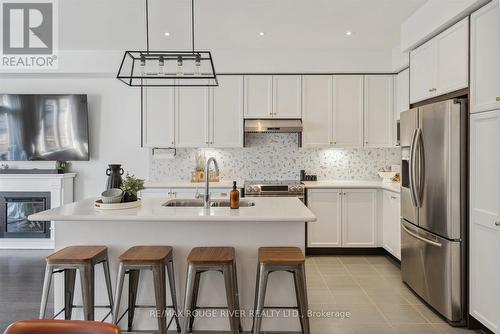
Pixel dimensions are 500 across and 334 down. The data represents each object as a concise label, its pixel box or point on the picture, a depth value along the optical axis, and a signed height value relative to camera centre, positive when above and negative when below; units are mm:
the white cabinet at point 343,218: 4570 -715
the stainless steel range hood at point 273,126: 4664 +535
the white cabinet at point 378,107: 4793 +818
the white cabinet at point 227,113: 4805 +734
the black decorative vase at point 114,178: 2807 -113
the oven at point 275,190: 4512 -336
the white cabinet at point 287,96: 4797 +973
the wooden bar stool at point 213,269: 2254 -724
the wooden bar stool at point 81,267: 2250 -684
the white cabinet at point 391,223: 4070 -733
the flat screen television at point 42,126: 5070 +571
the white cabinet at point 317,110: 4793 +776
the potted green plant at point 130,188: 2746 -194
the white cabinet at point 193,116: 4828 +692
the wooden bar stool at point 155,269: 2266 -718
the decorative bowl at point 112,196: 2611 -244
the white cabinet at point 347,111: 4789 +762
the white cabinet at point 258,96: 4801 +972
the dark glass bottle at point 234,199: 2715 -279
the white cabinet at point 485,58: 2393 +788
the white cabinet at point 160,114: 4832 +720
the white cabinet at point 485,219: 2379 -391
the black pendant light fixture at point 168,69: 4672 +1341
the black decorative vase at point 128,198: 2742 -271
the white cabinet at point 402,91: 4414 +992
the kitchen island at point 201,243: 2598 -602
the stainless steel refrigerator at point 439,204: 2678 -323
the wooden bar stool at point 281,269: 2238 -741
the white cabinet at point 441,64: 2738 +913
